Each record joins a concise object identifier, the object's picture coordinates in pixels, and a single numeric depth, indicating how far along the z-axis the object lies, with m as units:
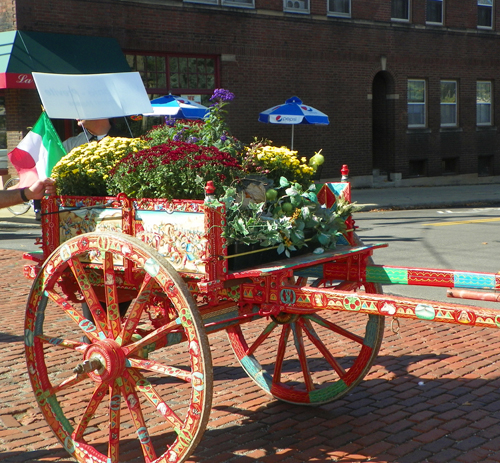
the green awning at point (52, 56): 15.75
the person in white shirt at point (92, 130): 5.19
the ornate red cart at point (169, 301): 3.34
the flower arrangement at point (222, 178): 3.88
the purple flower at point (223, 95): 4.66
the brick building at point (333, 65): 17.98
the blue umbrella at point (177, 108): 15.92
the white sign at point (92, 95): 4.62
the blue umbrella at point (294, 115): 18.66
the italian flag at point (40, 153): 4.71
